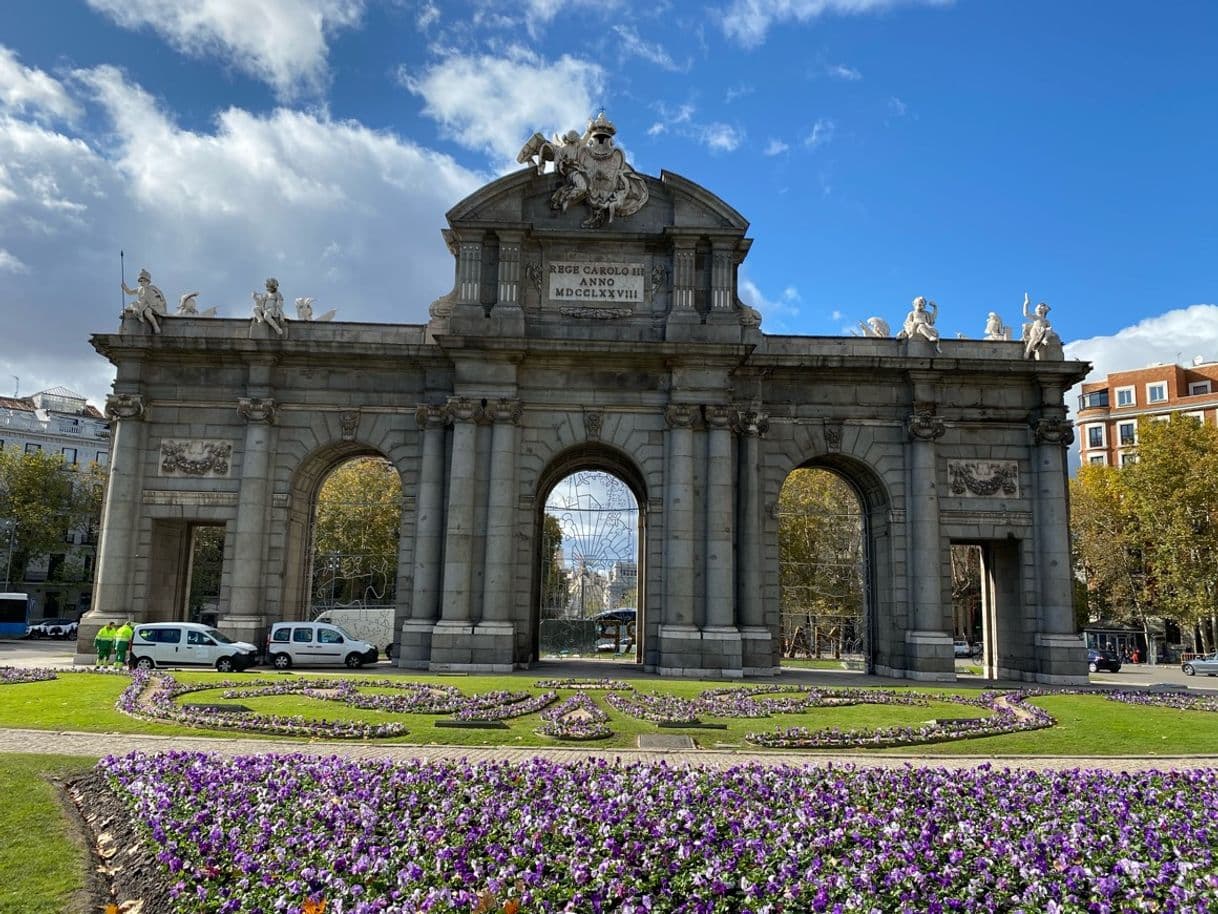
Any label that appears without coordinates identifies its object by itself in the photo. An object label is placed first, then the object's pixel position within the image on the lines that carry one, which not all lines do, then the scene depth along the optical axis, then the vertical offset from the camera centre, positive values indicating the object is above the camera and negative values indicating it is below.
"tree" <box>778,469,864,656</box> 49.38 +2.17
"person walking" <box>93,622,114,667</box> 28.84 -2.27
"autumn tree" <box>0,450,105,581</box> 63.28 +5.14
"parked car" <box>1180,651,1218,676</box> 49.38 -3.46
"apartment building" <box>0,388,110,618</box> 75.25 +11.31
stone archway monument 30.75 +5.79
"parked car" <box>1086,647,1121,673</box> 51.00 -3.53
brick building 79.88 +18.87
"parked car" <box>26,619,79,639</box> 60.30 -3.91
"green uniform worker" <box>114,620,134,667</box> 28.41 -2.25
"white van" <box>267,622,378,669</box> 30.83 -2.34
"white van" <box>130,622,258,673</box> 28.73 -2.34
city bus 53.72 -2.63
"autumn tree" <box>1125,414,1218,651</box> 54.50 +5.85
